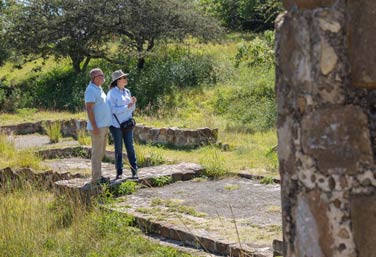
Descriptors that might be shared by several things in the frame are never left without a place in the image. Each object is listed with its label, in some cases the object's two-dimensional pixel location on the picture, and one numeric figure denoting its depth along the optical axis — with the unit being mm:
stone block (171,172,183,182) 11359
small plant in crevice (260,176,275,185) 10780
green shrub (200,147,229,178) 11689
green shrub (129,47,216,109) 22852
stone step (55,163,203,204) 9953
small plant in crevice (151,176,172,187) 10977
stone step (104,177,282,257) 7254
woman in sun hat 10406
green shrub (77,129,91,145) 16666
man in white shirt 9891
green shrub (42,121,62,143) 18359
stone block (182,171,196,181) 11500
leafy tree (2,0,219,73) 25188
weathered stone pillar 2092
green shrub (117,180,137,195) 10188
